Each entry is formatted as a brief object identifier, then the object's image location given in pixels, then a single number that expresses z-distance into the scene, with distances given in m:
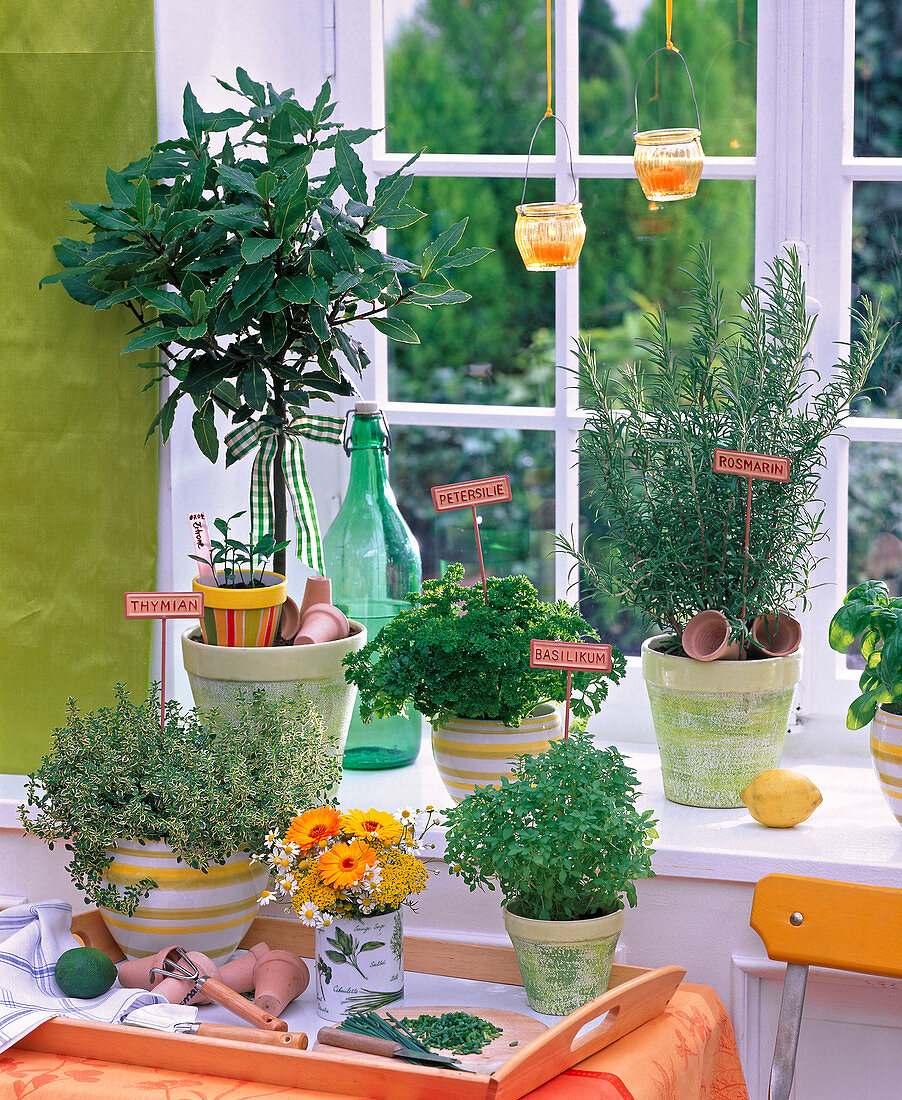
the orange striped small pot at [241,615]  3.28
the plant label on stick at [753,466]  3.16
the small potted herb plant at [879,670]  3.13
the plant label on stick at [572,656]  3.10
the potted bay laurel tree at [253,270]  3.21
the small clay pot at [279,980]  3.02
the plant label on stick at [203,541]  3.30
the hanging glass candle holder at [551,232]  3.36
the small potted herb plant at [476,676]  3.17
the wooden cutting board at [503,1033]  2.89
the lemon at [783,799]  3.21
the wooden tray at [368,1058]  2.81
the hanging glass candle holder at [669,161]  3.31
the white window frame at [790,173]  3.41
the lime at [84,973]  3.00
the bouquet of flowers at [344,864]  2.97
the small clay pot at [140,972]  3.03
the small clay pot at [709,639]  3.21
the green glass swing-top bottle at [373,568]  3.49
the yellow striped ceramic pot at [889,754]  3.14
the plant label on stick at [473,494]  3.24
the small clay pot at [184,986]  3.01
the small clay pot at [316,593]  3.40
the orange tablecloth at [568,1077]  2.85
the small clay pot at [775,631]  3.25
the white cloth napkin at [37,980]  2.92
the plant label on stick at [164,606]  3.18
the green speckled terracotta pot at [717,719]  3.21
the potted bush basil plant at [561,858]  2.97
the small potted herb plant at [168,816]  3.05
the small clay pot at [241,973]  3.06
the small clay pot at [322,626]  3.32
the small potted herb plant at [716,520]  3.22
